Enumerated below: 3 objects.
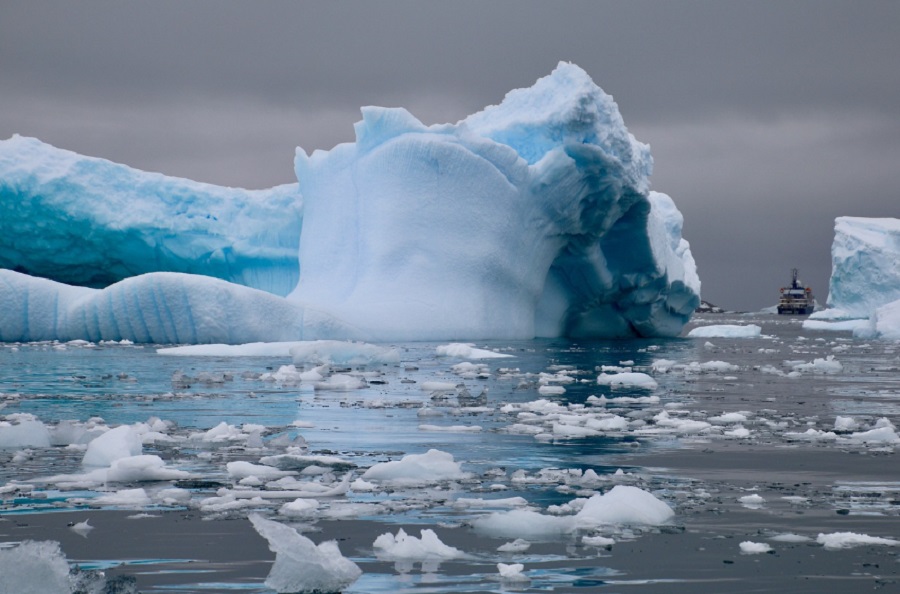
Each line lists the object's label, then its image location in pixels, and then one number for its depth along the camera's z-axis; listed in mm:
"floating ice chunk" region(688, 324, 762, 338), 61469
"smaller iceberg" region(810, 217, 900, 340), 95250
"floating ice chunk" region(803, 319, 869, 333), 79319
